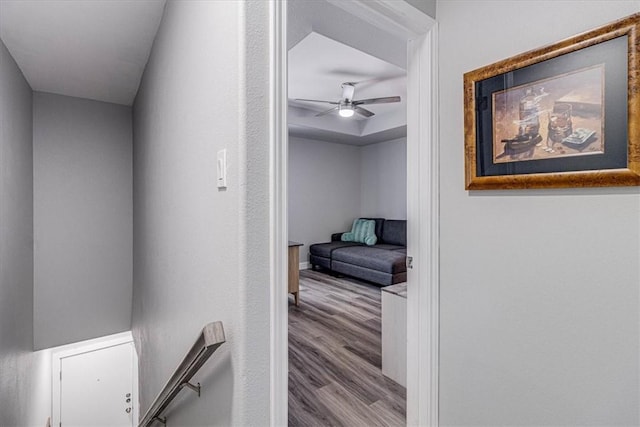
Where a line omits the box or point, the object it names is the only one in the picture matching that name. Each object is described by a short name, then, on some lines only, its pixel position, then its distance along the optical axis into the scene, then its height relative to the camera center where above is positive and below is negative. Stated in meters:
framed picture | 0.97 +0.33
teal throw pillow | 5.64 -0.37
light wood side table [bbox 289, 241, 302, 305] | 3.76 -0.64
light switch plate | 1.04 +0.15
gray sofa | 4.41 -0.64
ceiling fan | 3.45 +1.19
